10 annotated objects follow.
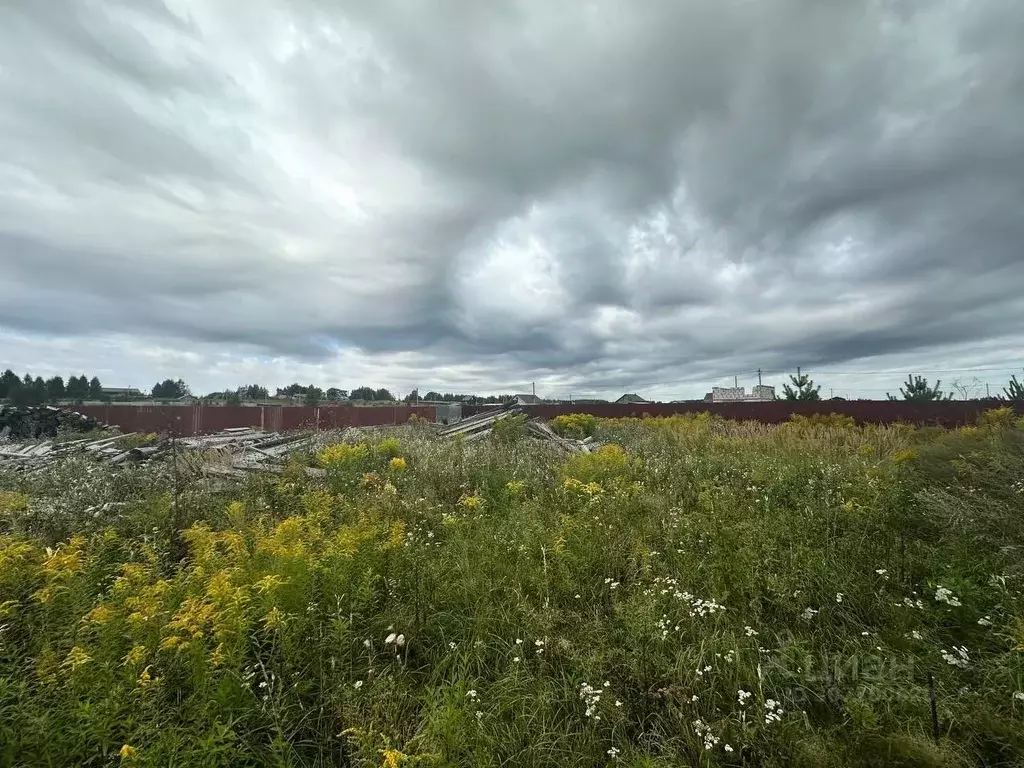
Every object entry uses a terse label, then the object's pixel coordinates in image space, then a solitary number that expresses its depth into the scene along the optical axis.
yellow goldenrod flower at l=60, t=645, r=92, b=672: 2.22
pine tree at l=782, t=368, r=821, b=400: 23.27
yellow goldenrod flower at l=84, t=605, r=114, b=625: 2.50
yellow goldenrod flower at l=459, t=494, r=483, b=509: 5.55
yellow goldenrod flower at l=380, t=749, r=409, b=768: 1.82
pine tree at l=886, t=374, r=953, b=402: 20.73
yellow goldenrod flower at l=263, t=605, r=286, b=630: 2.52
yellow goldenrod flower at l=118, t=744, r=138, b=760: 1.82
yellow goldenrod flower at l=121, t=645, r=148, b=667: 2.26
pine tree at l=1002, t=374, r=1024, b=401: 15.61
